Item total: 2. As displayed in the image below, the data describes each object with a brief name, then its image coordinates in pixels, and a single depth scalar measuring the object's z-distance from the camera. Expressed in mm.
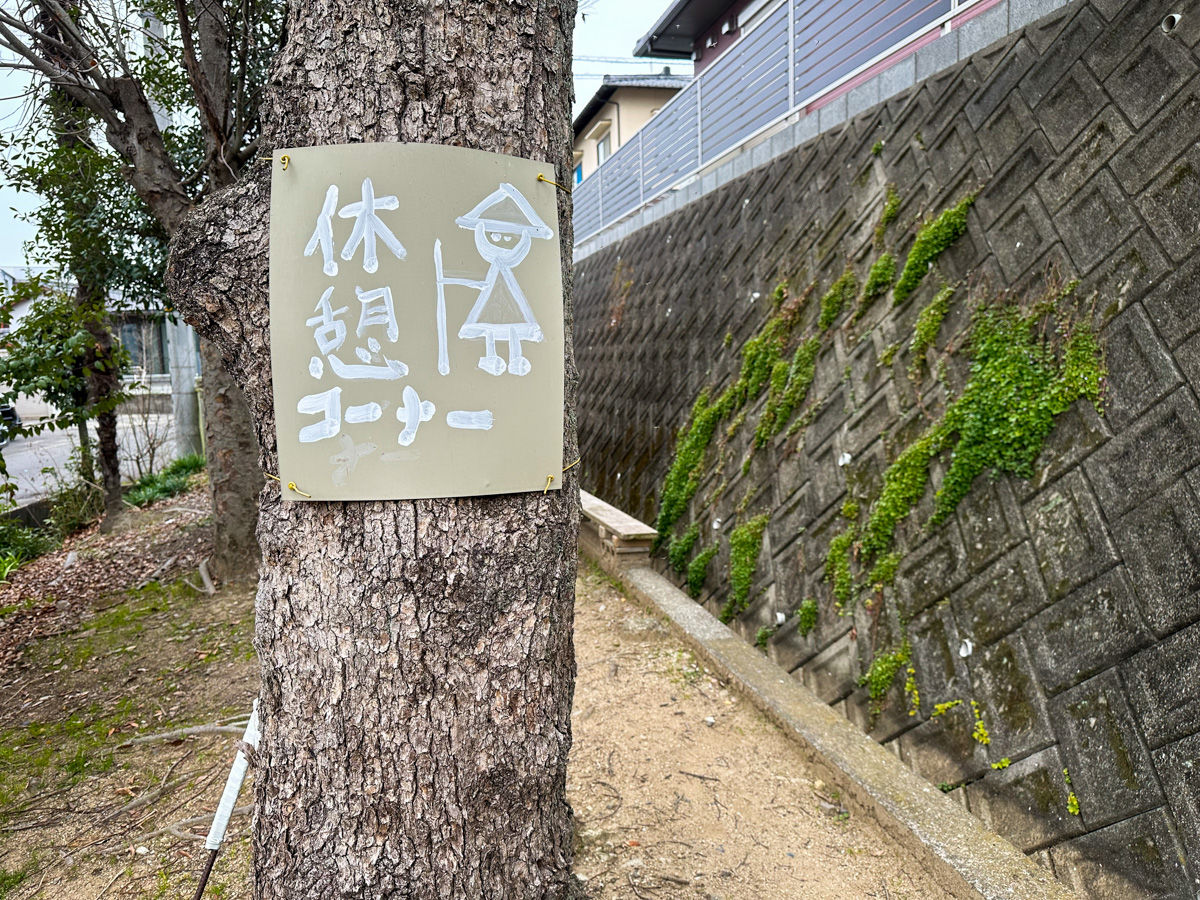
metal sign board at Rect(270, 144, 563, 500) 1292
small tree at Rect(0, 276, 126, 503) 4652
